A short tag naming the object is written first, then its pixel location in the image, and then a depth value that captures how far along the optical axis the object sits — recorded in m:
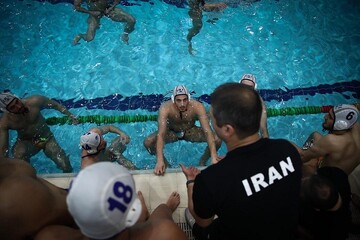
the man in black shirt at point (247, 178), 1.79
